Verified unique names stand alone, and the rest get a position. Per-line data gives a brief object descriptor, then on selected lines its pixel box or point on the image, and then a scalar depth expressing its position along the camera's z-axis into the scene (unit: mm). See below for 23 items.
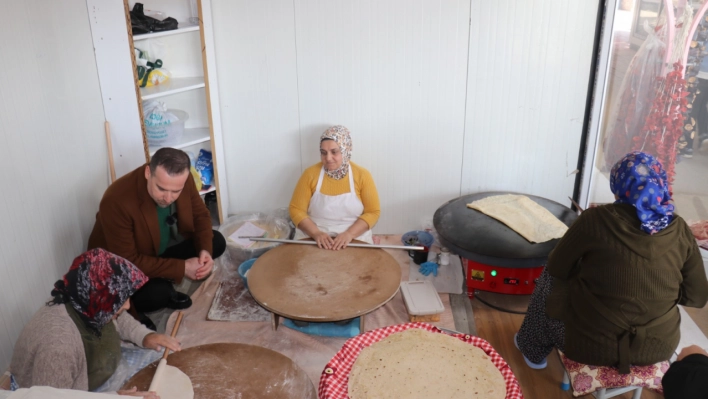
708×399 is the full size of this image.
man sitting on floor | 2844
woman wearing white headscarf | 3486
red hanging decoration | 3379
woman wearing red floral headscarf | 2039
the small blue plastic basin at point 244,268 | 3459
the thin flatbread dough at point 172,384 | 2061
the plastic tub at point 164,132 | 3796
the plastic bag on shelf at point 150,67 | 3822
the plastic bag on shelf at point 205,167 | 4129
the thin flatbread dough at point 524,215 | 3335
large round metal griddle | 3162
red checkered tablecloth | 2080
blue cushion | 3082
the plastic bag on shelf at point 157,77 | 3861
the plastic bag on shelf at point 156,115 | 3789
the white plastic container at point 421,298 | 3158
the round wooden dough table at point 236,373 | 2088
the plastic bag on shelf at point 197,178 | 3955
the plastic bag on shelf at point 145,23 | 3562
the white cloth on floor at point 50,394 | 1366
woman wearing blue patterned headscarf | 2229
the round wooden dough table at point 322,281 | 2635
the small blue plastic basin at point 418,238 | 3781
